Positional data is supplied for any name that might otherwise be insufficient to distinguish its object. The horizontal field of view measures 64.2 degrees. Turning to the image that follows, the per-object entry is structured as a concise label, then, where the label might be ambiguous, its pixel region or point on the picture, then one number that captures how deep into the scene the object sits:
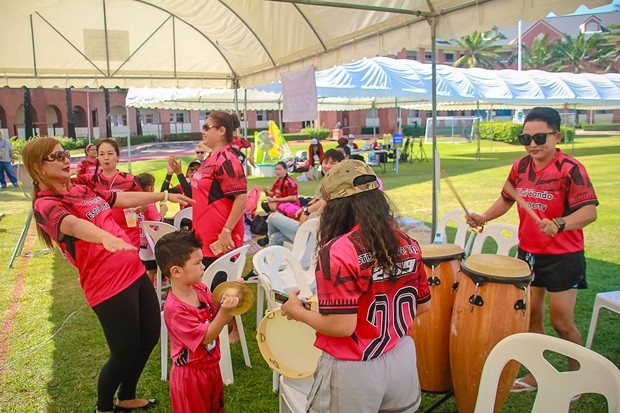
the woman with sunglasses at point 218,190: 3.62
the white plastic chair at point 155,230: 4.40
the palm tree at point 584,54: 56.75
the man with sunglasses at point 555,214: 2.87
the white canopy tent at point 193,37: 4.97
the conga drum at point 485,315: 2.51
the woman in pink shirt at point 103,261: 2.45
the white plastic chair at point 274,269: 3.32
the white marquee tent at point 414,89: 12.77
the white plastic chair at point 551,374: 1.51
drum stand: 2.86
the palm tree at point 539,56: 59.94
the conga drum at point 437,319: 2.89
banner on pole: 6.00
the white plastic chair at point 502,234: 3.81
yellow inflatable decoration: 18.22
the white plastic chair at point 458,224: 4.66
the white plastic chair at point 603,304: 3.21
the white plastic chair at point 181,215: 5.38
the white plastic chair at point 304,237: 4.19
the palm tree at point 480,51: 59.59
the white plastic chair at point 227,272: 3.37
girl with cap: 1.66
